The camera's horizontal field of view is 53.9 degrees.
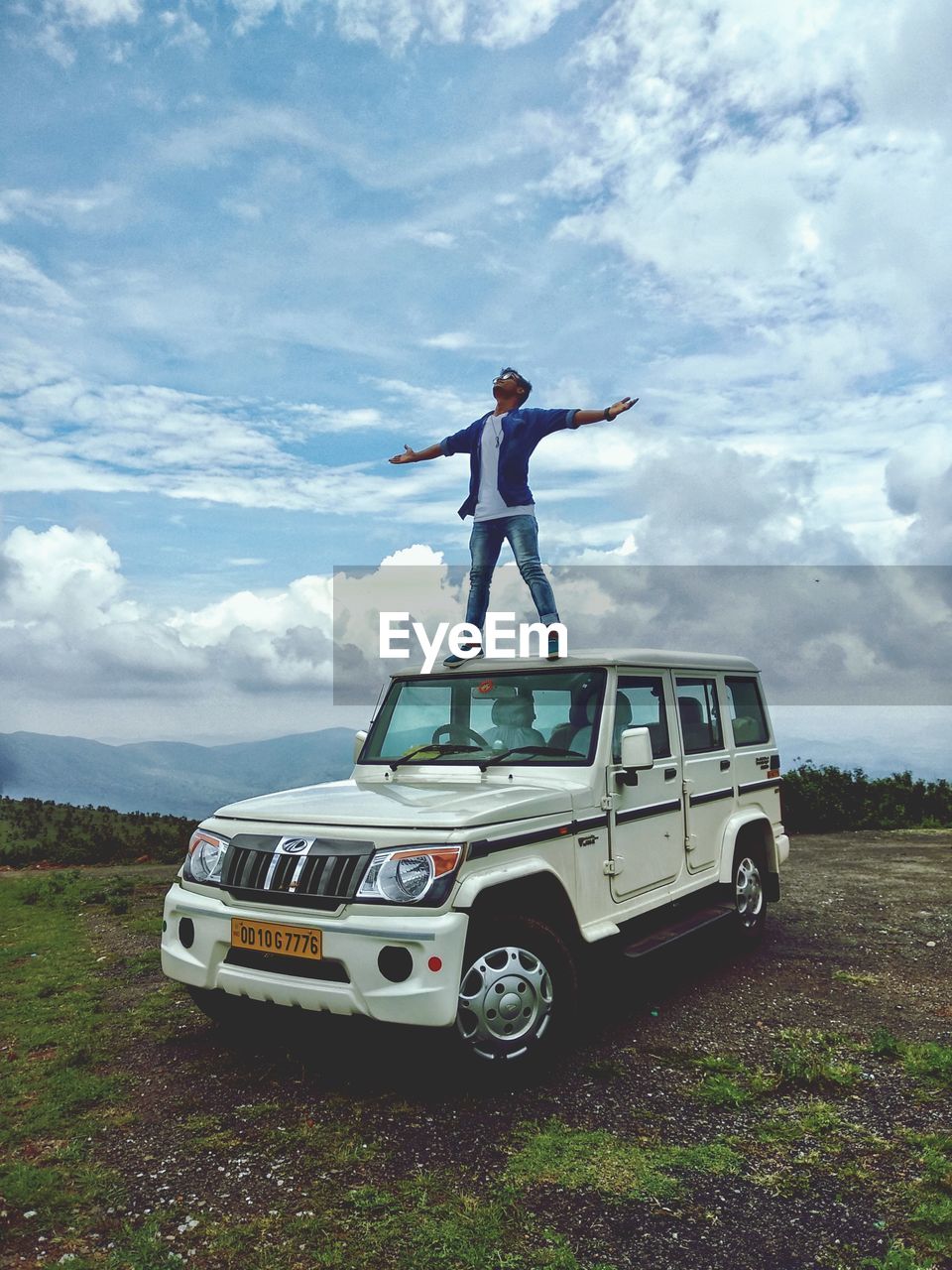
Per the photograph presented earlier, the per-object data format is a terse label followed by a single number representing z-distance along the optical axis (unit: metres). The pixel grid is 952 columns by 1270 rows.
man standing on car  8.11
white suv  4.16
